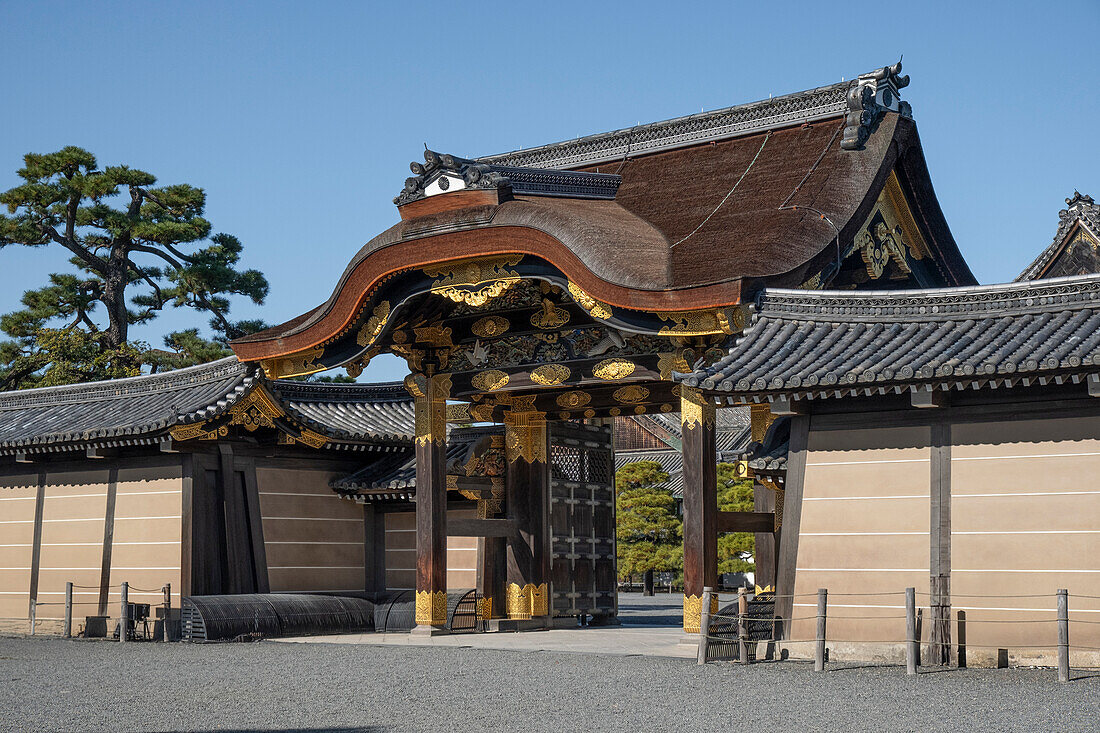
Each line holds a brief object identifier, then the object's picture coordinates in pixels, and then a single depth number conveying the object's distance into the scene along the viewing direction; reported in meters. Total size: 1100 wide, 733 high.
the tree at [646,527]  37.91
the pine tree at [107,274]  33.81
